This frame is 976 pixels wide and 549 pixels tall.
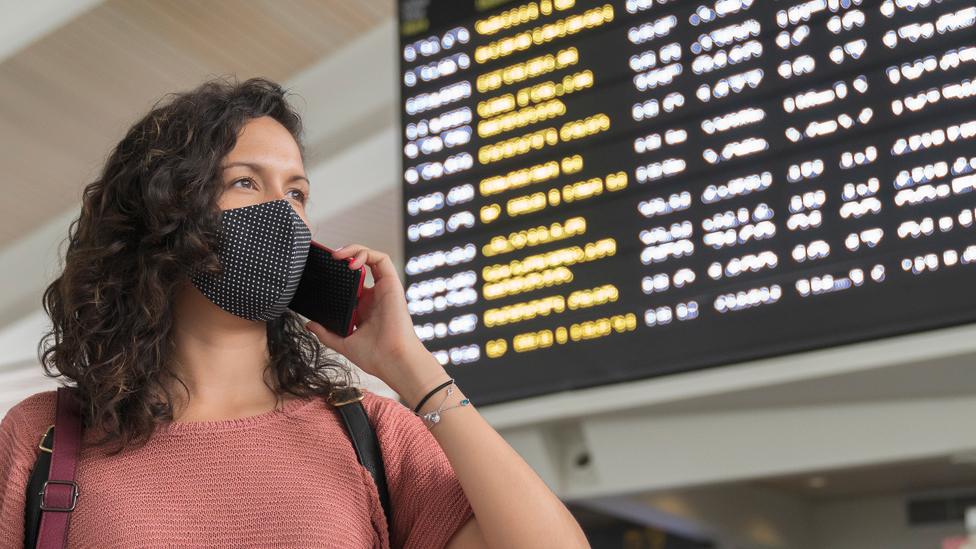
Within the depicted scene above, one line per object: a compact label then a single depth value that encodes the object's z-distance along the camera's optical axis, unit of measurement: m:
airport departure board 3.43
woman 1.65
